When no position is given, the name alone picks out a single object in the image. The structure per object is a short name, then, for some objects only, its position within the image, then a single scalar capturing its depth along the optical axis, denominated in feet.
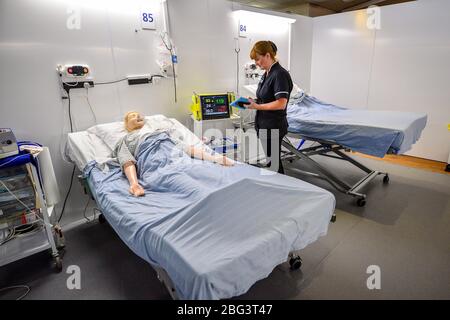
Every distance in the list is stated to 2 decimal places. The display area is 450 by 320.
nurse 7.47
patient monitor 9.30
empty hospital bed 7.92
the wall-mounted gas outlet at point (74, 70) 7.25
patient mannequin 6.30
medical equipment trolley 5.83
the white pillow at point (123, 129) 7.57
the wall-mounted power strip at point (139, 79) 8.52
